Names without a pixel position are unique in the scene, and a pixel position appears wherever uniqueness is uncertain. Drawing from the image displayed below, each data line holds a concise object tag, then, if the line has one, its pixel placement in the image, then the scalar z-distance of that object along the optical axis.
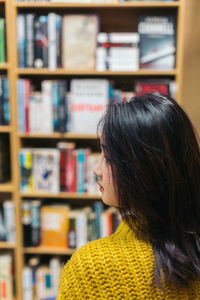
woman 0.67
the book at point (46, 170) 1.83
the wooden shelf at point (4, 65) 1.78
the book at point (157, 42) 1.72
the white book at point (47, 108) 1.79
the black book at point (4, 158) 1.90
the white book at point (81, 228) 1.88
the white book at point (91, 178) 1.84
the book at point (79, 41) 1.75
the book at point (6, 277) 1.96
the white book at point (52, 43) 1.74
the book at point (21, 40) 1.74
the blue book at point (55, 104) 1.78
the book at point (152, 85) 1.75
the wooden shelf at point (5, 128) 1.83
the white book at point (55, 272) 1.92
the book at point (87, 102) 1.79
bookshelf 1.71
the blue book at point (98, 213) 1.88
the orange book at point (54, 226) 1.90
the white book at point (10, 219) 1.92
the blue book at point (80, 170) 1.83
